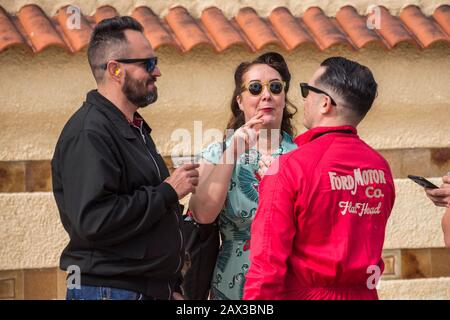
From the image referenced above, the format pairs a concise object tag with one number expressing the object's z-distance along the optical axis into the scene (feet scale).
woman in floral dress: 13.84
